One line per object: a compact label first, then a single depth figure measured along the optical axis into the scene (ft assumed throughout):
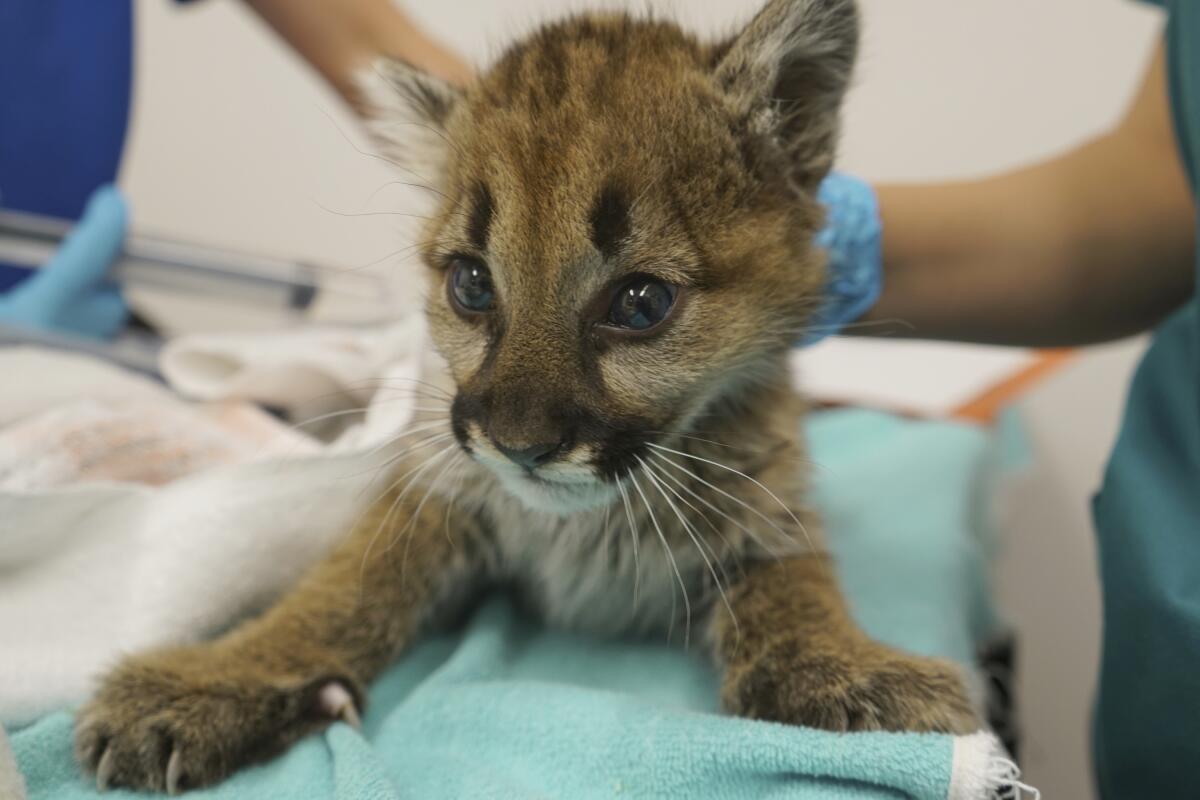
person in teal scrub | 0.88
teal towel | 0.67
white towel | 0.81
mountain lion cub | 0.74
